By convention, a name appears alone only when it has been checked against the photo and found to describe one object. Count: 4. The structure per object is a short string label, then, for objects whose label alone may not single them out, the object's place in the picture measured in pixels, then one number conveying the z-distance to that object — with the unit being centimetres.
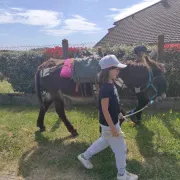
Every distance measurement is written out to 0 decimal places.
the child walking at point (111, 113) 288
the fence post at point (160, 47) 627
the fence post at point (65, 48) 692
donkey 417
